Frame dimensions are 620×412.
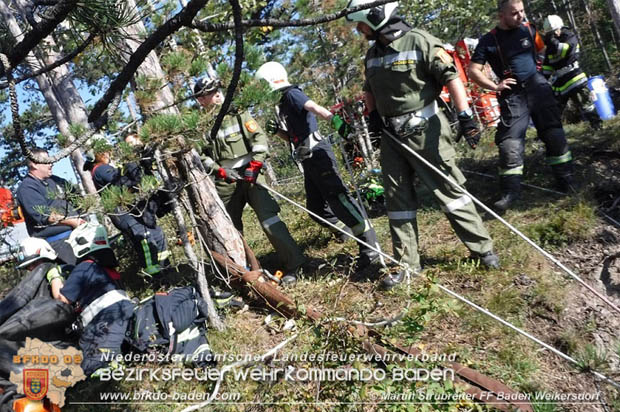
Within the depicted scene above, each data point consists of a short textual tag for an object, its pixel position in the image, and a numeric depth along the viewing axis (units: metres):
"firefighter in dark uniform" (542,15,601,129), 5.66
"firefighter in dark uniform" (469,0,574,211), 4.05
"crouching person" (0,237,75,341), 3.12
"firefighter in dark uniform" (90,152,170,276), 4.26
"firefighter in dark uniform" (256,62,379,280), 3.91
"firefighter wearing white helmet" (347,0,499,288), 3.13
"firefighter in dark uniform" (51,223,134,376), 3.25
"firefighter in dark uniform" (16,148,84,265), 4.18
